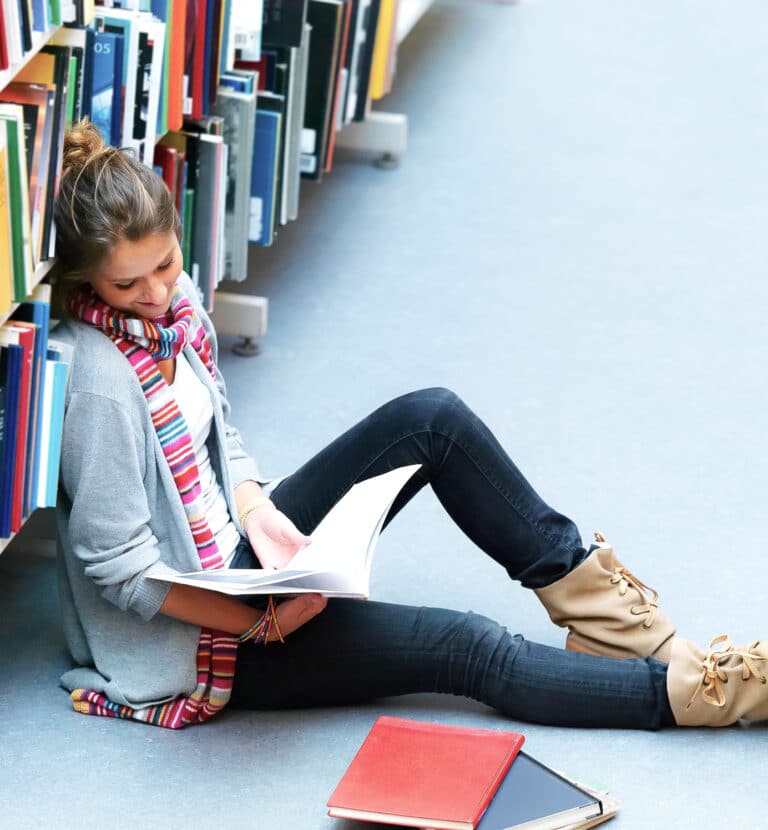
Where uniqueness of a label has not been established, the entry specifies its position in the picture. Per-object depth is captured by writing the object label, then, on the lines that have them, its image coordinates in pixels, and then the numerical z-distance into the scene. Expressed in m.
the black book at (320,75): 6.96
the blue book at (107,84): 5.44
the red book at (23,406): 5.14
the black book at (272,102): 6.59
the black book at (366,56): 7.53
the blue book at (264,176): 6.59
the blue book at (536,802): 5.11
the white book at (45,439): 5.17
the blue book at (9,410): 5.13
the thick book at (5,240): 5.02
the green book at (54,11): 5.19
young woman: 5.18
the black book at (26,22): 5.07
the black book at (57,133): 5.18
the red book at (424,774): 5.09
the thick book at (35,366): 5.16
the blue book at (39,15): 5.12
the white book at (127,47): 5.50
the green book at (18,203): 5.03
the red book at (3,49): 4.99
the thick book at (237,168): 6.38
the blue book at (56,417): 5.16
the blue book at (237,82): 6.41
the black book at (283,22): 6.51
